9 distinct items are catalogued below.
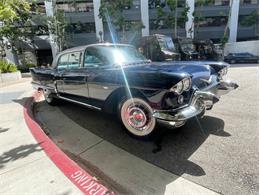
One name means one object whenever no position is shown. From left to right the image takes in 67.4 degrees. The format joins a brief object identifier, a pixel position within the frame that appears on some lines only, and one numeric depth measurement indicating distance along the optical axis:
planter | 11.76
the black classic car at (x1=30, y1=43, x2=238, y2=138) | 2.68
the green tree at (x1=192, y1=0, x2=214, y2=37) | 25.16
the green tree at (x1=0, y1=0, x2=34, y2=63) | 21.58
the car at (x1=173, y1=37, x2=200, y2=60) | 14.82
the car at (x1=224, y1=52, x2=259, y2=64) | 20.37
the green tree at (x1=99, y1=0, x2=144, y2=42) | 24.44
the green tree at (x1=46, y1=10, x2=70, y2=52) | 23.27
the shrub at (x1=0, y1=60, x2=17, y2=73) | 12.47
